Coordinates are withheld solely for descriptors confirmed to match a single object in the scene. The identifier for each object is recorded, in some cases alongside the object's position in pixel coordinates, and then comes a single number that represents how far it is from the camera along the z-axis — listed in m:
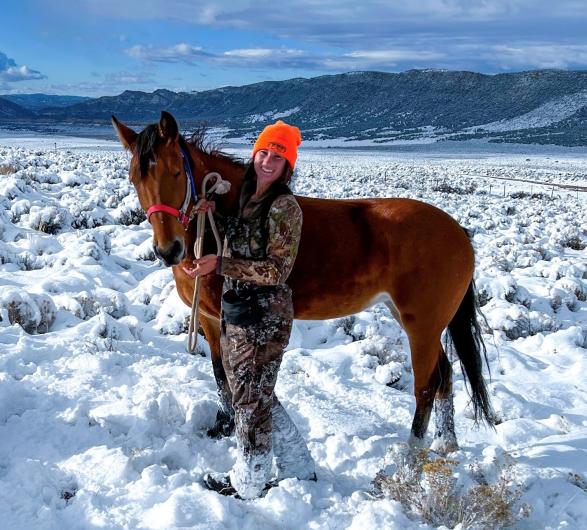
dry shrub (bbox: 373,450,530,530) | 2.62
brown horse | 3.12
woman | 2.48
